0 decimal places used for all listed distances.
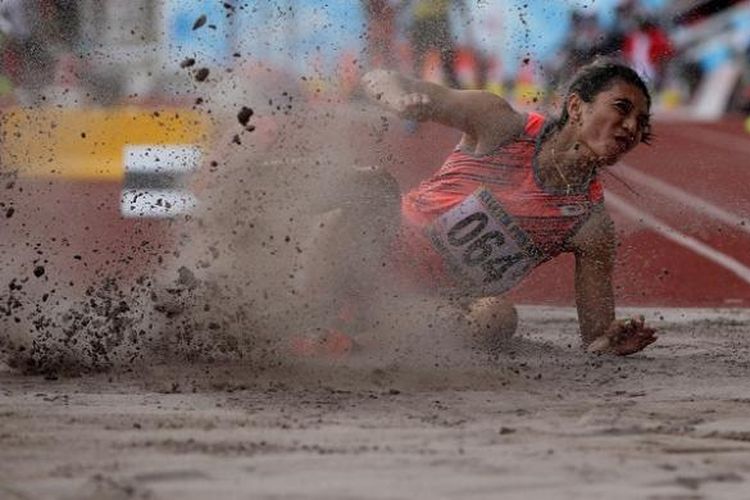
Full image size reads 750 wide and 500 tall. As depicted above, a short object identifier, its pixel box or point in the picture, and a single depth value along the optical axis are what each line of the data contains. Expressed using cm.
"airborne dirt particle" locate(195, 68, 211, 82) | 1062
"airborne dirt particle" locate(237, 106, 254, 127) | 973
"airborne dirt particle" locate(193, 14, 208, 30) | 991
